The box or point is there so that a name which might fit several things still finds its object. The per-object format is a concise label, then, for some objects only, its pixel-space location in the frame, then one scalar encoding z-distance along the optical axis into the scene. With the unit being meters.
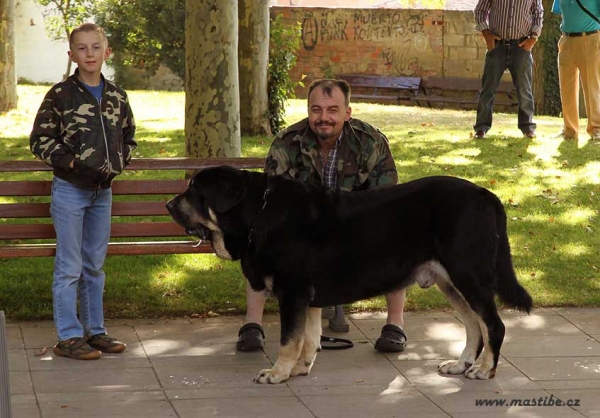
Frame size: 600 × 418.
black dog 6.20
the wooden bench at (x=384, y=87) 27.55
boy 6.55
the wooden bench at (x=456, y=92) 26.12
